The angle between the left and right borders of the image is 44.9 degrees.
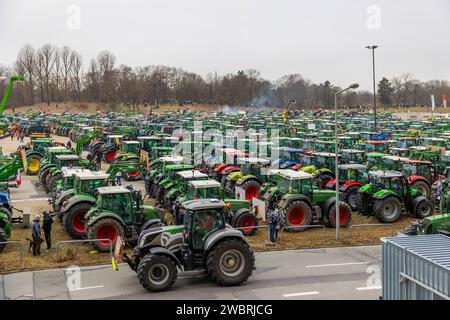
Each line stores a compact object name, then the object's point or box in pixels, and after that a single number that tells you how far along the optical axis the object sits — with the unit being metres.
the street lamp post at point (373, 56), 41.47
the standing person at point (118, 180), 25.76
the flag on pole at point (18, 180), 27.14
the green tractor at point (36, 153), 35.06
